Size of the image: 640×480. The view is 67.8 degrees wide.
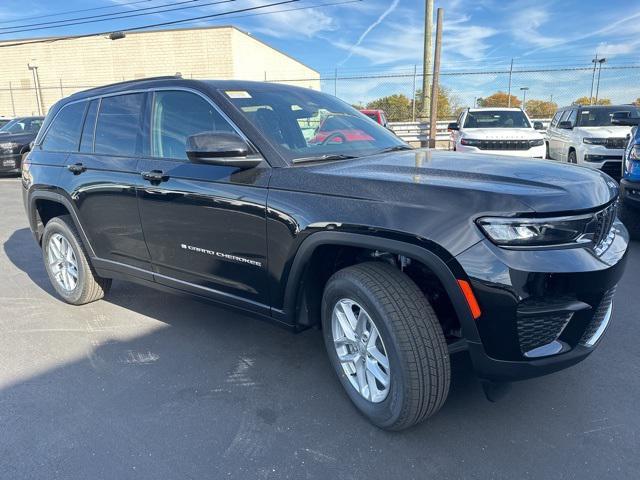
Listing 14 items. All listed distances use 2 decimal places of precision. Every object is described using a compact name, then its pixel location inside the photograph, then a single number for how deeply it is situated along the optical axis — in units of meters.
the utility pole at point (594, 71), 18.39
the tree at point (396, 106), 24.09
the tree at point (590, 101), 19.41
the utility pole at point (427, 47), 16.78
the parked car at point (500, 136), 10.21
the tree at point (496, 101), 24.83
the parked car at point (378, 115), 13.31
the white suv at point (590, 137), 8.91
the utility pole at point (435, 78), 13.52
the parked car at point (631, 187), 5.40
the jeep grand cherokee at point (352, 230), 2.01
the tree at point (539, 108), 24.82
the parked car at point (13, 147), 12.63
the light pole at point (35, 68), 28.32
